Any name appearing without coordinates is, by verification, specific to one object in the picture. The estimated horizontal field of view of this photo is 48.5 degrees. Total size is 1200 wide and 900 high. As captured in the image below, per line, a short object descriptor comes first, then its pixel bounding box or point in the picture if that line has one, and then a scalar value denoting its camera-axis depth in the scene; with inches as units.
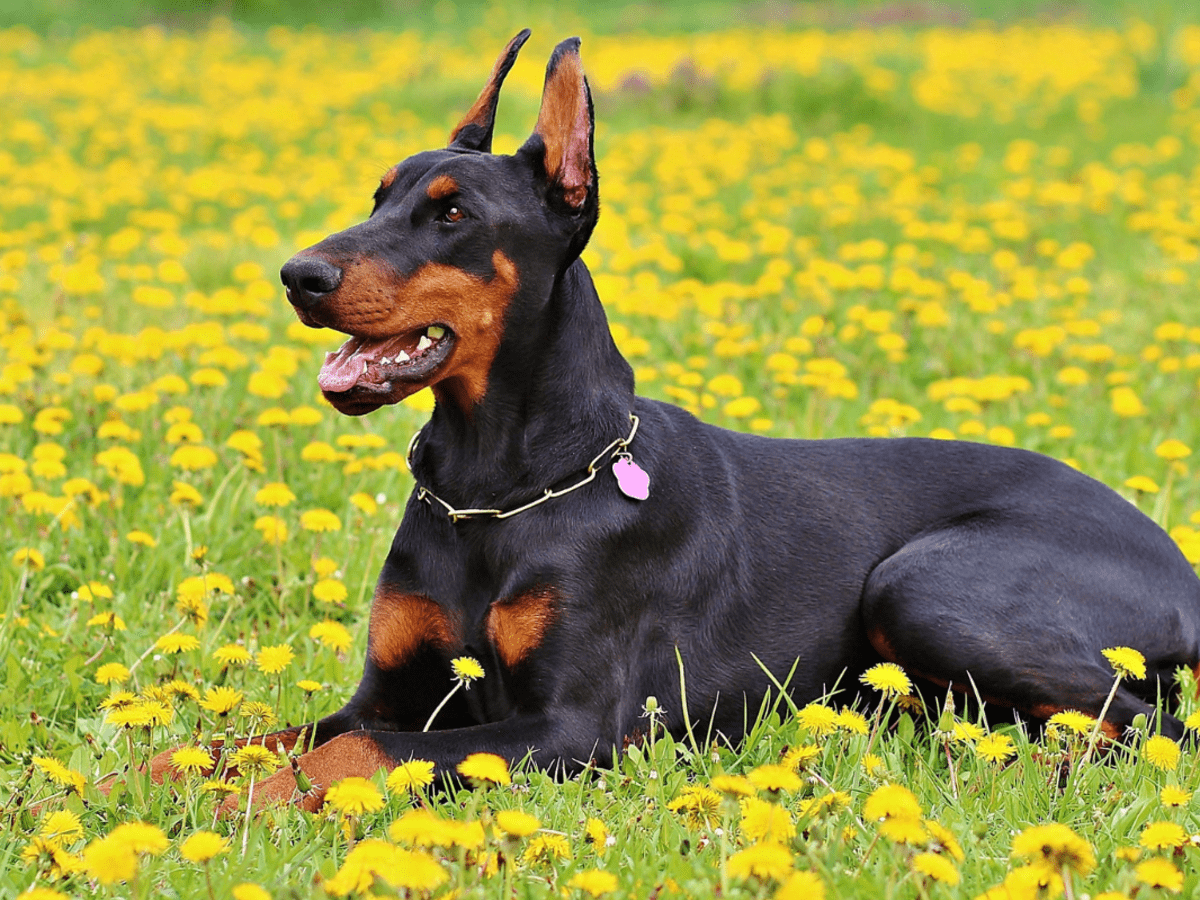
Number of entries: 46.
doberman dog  121.4
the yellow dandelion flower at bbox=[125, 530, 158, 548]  156.8
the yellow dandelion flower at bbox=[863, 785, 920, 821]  83.1
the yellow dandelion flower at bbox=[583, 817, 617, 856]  97.0
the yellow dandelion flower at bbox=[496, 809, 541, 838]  83.7
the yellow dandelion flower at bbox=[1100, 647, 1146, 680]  115.7
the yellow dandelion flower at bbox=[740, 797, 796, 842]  88.3
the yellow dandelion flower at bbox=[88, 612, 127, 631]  136.7
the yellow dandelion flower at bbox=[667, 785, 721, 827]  97.3
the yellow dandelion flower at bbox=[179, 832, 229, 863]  80.5
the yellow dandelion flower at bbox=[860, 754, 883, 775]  111.6
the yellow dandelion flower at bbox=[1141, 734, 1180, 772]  112.2
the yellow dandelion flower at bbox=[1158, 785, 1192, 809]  97.4
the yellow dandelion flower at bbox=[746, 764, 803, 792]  89.4
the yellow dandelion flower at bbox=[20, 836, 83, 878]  88.6
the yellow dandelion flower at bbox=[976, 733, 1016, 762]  108.2
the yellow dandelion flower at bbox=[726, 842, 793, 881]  79.0
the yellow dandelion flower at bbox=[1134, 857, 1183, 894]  81.4
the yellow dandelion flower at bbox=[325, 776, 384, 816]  89.1
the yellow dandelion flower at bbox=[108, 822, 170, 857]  78.0
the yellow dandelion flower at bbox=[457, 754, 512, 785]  89.1
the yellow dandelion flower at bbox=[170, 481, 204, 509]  157.5
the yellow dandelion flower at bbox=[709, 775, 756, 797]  86.3
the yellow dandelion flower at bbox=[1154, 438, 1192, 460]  174.9
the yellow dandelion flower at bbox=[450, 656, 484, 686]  110.3
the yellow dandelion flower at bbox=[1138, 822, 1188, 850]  90.9
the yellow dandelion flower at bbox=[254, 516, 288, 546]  162.7
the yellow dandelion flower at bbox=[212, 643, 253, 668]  120.0
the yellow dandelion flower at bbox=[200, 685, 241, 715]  109.8
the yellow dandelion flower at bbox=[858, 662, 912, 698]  111.1
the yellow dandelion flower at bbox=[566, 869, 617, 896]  80.9
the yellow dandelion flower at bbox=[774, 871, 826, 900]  75.4
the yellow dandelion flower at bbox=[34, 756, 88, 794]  100.1
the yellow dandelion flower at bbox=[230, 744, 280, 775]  99.2
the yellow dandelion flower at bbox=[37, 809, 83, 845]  93.0
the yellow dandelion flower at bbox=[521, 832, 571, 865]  92.4
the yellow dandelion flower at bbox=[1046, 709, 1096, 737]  110.5
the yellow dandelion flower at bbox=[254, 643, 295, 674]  118.6
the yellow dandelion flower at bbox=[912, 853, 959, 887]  80.8
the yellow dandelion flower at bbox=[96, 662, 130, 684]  122.4
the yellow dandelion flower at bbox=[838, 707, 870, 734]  106.7
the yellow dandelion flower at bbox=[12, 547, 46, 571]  151.6
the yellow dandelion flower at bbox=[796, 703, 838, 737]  107.0
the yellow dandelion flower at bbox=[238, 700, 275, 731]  113.2
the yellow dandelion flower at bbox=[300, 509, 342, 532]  153.3
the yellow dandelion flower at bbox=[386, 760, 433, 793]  99.0
